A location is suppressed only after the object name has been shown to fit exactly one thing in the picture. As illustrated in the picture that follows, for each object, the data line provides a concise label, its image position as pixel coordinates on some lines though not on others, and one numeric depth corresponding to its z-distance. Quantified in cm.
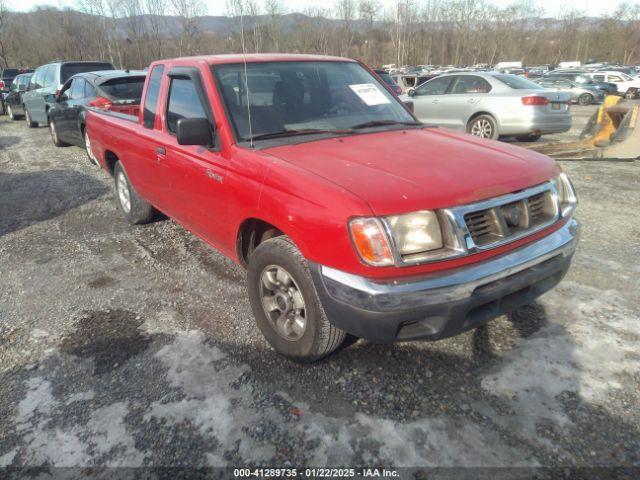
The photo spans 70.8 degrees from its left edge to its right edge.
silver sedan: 920
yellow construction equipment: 761
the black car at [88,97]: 810
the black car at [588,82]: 2431
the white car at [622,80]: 2512
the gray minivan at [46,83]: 1130
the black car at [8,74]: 2847
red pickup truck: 220
